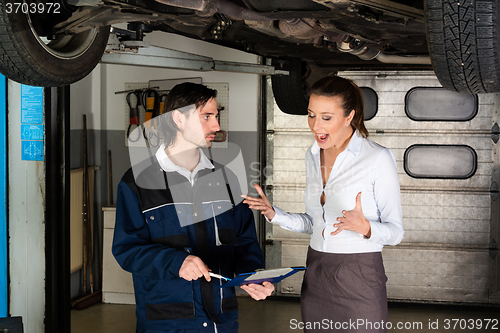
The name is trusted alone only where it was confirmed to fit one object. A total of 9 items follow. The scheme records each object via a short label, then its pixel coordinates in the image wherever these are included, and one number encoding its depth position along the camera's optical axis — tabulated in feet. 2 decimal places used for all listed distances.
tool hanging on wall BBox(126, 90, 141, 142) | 15.15
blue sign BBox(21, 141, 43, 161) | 9.31
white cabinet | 14.25
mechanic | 5.23
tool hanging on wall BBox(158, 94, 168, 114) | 14.86
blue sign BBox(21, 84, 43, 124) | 9.27
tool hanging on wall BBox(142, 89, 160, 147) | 14.90
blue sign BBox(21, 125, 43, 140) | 9.29
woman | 5.38
